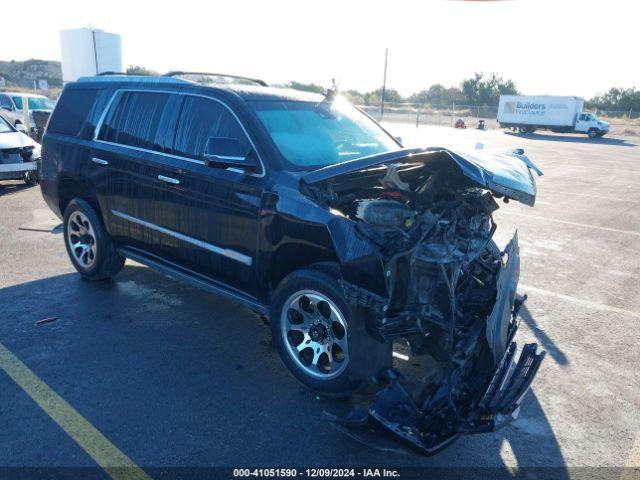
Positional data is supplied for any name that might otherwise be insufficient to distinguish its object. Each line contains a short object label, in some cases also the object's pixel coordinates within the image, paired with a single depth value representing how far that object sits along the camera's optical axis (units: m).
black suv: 3.09
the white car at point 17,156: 10.32
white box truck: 39.47
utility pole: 50.73
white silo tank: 27.16
